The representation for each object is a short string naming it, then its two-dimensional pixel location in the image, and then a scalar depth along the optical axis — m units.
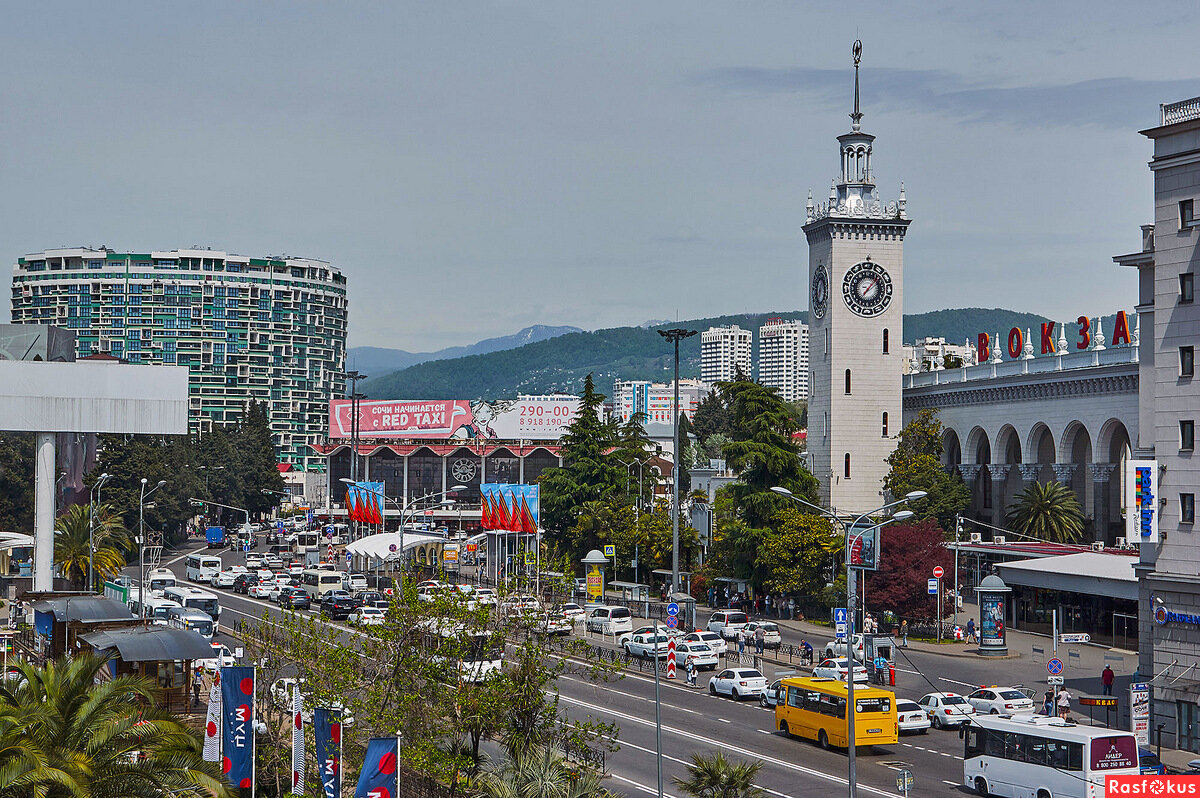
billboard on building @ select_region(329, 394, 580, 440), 159.75
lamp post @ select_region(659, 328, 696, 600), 68.62
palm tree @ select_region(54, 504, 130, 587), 82.94
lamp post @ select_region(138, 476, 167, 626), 66.68
